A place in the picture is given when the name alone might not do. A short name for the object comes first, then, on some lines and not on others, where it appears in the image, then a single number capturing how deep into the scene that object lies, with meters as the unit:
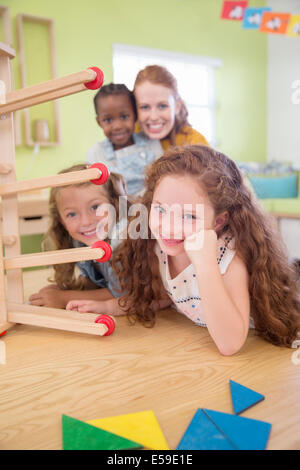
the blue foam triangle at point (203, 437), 0.48
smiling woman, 1.33
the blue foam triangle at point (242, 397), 0.56
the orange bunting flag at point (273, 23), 2.98
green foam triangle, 0.49
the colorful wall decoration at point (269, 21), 2.97
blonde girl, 1.04
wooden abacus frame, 0.78
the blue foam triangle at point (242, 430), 0.49
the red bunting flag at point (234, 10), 3.14
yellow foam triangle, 0.50
